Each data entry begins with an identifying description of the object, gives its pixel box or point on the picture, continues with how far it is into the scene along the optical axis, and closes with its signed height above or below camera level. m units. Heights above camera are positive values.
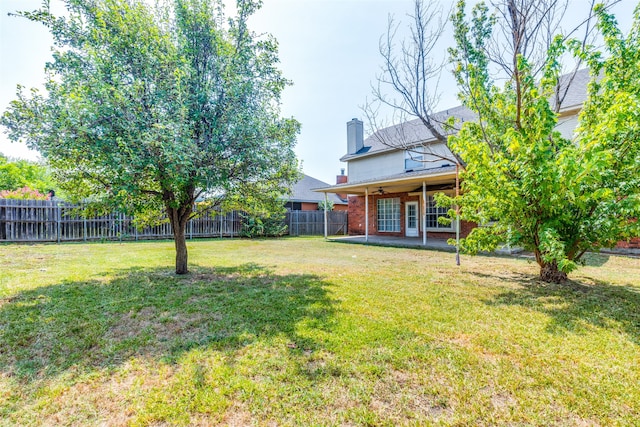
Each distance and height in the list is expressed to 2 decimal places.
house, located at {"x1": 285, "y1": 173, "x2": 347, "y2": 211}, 24.17 +1.65
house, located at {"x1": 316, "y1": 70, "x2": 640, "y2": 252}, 11.33 +1.42
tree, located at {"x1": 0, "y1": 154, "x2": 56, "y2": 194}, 22.98 +3.79
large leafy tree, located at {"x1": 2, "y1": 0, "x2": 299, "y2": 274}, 4.48 +1.84
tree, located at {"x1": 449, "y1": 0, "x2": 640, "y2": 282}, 3.89 +0.85
